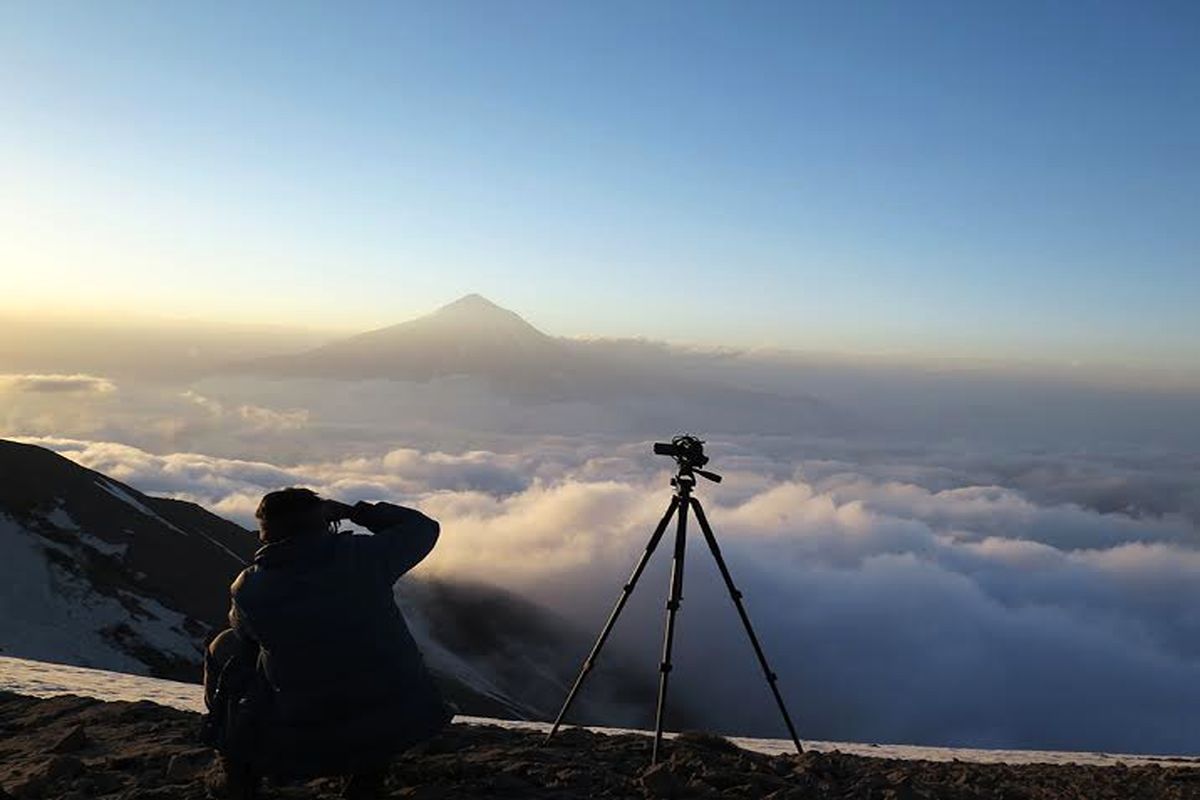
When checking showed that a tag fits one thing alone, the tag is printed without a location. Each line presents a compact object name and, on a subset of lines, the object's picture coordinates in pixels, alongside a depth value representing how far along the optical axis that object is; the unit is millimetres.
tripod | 6914
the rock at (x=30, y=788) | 5613
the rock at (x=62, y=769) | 5875
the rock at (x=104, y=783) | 5691
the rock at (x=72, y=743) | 6789
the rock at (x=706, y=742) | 7148
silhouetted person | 4289
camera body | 6969
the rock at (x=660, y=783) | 5527
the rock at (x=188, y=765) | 5789
